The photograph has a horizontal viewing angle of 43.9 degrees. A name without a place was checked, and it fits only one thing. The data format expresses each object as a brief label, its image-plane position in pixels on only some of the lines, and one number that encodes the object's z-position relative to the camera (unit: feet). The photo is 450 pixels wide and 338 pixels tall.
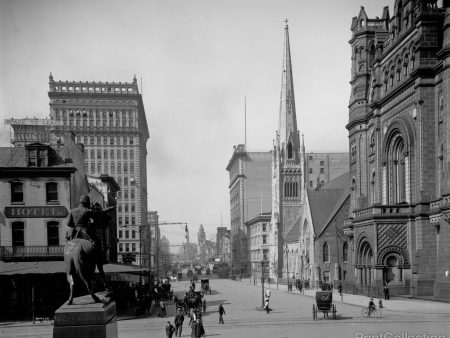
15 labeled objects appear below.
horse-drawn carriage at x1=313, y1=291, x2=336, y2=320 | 111.55
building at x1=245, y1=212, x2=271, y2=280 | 409.69
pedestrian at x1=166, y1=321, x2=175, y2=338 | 82.74
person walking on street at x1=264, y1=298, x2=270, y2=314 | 127.54
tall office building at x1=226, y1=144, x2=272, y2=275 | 531.09
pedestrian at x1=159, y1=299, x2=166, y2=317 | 129.59
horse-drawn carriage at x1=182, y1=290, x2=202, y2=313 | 133.18
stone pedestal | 37.06
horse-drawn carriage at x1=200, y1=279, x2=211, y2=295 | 213.87
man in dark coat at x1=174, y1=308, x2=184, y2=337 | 92.79
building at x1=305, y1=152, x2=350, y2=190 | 510.58
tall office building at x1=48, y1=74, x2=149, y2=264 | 398.83
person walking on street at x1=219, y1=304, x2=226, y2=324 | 108.88
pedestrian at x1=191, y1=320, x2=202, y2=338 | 82.48
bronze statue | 39.55
